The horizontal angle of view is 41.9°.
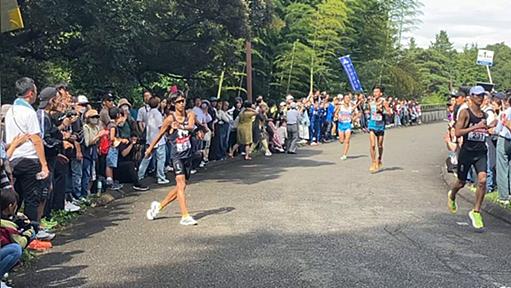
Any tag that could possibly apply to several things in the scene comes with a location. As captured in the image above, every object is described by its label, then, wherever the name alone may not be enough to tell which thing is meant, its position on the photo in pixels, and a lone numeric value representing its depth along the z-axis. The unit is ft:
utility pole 75.60
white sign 59.52
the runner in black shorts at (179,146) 30.19
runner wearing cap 29.19
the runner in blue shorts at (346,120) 60.09
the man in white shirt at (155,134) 44.04
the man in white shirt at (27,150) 24.00
